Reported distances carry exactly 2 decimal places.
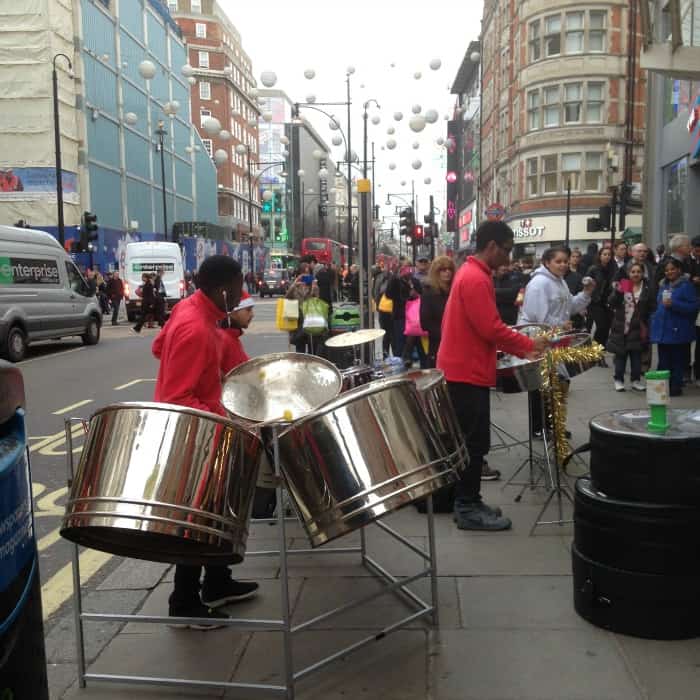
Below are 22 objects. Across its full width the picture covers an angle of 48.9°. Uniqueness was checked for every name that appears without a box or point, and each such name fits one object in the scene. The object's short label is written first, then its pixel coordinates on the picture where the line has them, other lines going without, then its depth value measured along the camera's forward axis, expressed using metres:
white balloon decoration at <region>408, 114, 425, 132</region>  20.77
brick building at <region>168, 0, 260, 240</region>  74.50
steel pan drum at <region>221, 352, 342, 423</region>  3.81
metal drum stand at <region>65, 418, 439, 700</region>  2.88
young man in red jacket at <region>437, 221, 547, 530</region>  4.46
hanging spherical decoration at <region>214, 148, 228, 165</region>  25.28
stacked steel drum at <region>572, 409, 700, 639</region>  3.16
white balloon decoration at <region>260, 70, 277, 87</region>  20.45
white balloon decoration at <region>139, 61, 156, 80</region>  22.52
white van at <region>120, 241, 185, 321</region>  25.06
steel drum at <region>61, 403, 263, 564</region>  2.60
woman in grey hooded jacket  6.50
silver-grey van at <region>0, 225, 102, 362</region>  14.56
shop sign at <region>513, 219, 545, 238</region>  37.76
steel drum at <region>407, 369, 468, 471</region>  3.05
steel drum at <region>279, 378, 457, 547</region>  2.73
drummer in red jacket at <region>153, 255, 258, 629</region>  3.36
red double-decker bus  51.64
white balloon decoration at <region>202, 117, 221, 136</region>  21.69
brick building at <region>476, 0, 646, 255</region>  35.91
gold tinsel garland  4.99
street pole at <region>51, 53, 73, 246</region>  24.52
